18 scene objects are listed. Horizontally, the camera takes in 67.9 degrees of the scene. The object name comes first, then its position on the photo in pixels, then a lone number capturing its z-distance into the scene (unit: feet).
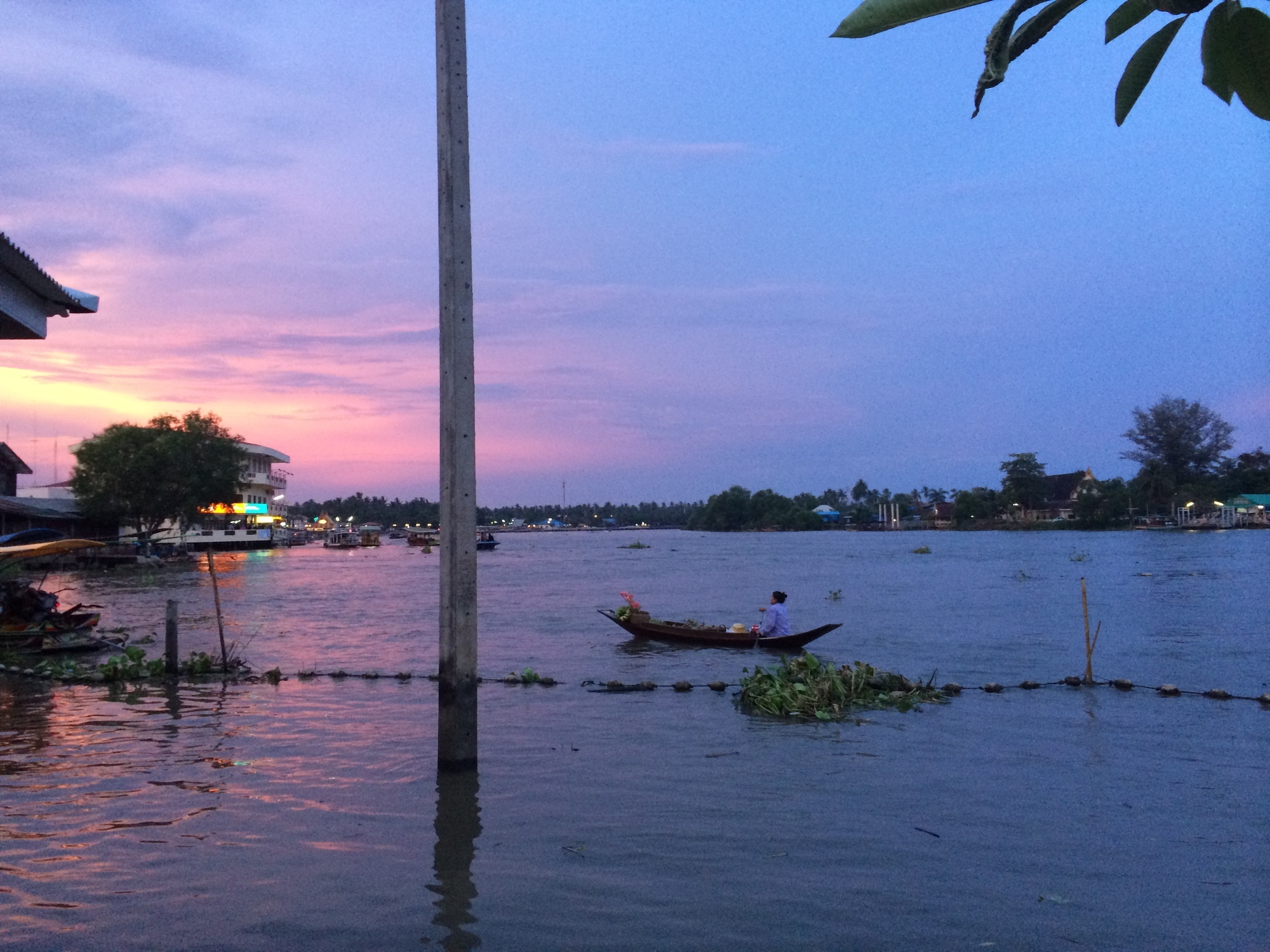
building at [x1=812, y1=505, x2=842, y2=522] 583.58
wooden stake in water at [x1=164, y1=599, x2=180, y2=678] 46.42
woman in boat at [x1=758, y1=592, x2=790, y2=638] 59.26
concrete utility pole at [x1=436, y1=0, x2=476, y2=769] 22.24
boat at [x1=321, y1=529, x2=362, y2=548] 351.46
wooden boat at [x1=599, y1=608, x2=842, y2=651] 59.98
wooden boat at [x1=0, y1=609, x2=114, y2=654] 54.34
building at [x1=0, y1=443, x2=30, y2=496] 125.70
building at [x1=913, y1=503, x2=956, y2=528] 497.50
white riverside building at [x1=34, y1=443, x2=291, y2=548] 247.91
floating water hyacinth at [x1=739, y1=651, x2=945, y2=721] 38.11
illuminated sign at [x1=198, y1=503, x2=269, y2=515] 248.20
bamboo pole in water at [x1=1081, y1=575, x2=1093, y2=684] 45.03
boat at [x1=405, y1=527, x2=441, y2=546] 339.34
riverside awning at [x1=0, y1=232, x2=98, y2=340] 39.45
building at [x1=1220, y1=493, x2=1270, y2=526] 355.15
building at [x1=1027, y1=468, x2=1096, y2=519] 407.85
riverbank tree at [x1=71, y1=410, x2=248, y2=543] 195.93
